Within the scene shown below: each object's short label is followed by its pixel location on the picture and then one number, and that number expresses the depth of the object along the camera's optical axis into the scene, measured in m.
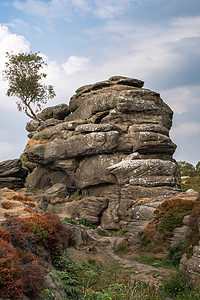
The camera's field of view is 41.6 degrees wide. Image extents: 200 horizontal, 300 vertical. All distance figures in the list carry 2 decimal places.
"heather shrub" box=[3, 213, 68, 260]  11.03
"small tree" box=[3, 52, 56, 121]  50.25
